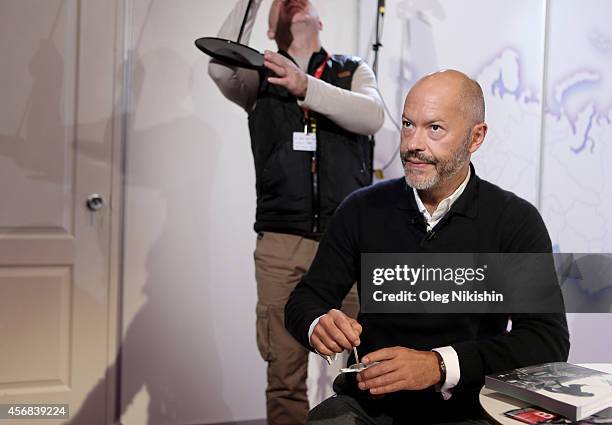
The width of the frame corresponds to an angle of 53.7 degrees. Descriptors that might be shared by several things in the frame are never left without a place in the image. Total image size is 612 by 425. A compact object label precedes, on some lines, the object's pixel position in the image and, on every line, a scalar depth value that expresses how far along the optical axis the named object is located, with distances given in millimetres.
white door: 2629
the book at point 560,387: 1008
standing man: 2184
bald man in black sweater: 1285
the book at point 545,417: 1000
